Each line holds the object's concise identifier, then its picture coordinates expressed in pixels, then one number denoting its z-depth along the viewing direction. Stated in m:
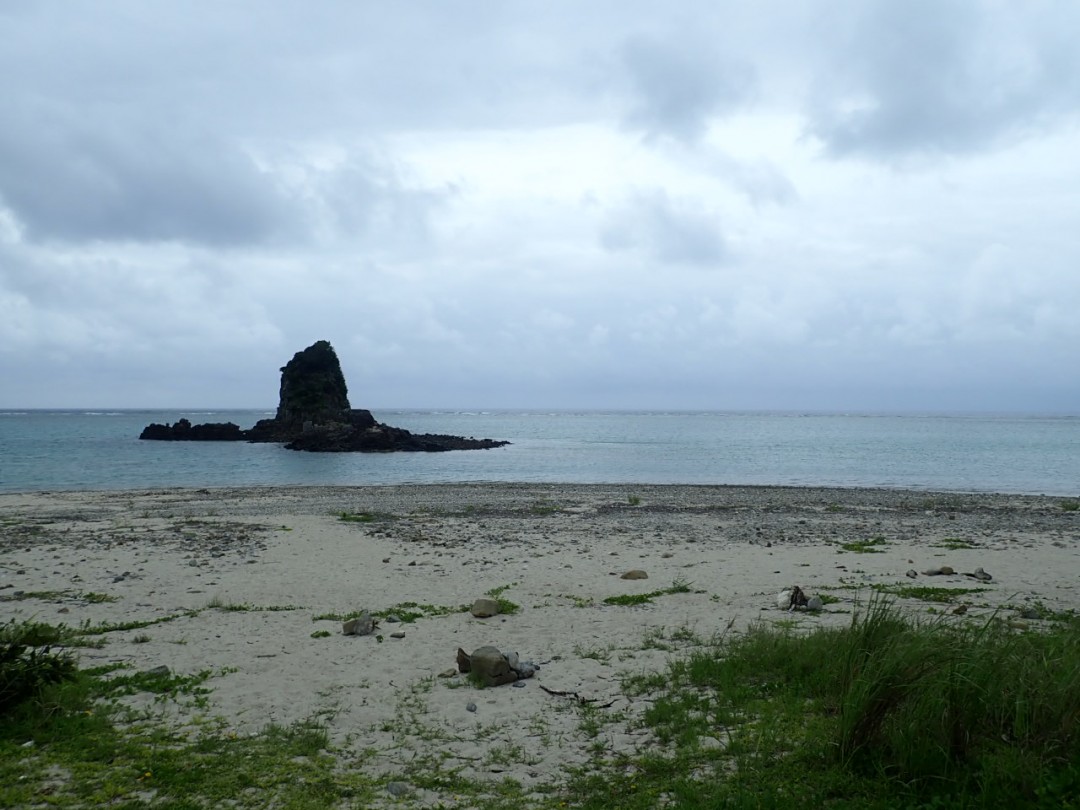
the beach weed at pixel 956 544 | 19.36
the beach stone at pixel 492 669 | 8.82
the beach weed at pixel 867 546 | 18.67
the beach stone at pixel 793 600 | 12.48
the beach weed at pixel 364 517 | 25.94
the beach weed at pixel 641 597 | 13.36
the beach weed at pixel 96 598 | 13.46
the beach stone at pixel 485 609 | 12.37
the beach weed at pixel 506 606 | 12.67
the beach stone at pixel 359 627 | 11.20
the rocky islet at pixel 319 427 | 88.50
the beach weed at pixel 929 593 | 12.84
